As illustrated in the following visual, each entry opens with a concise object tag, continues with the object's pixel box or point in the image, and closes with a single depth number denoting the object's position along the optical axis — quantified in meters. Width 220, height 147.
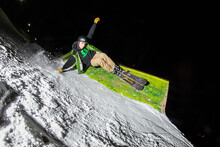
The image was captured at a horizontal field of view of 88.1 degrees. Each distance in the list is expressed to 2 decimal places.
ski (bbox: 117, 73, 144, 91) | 2.40
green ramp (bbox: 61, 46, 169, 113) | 2.29
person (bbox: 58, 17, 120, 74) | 2.49
